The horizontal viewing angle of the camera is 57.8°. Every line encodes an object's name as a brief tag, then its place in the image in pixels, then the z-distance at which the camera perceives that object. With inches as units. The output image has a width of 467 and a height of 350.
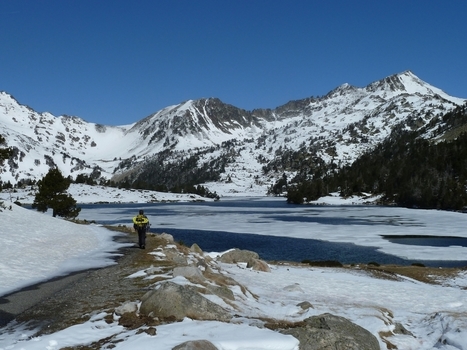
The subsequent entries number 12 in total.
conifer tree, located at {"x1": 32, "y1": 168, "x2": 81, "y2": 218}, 2469.2
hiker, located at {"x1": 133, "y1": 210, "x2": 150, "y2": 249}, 1199.6
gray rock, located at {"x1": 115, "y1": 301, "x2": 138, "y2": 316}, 528.1
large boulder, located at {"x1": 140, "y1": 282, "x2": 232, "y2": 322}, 524.1
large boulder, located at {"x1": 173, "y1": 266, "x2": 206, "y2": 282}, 719.7
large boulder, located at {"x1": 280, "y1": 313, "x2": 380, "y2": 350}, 478.6
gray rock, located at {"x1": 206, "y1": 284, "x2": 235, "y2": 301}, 660.1
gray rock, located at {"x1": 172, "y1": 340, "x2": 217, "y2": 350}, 397.7
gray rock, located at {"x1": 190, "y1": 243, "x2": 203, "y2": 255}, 1291.8
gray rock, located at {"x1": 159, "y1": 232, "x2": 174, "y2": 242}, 1494.8
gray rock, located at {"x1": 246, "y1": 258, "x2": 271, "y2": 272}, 1218.0
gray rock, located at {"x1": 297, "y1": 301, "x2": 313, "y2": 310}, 709.3
